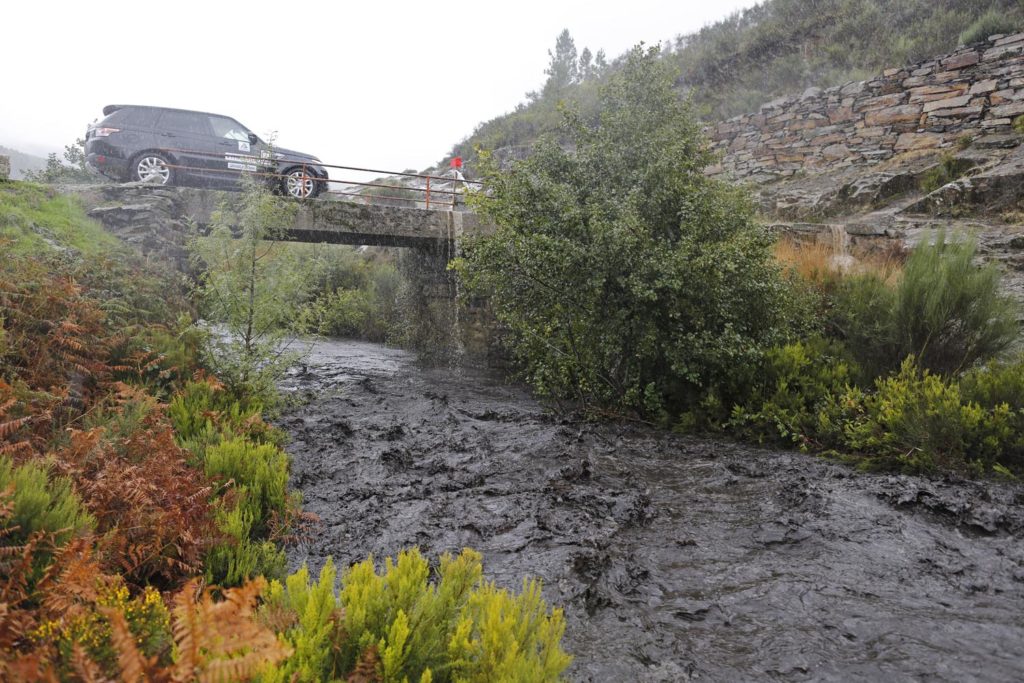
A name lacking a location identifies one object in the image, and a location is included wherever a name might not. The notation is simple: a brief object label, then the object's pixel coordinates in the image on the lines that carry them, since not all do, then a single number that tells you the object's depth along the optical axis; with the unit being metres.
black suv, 13.51
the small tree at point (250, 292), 8.28
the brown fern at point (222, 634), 1.38
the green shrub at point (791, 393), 8.04
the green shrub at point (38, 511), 3.07
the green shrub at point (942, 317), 7.88
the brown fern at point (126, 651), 1.34
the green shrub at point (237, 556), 3.92
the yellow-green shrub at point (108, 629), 2.02
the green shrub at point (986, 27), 15.61
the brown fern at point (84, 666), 1.43
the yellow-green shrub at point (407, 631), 2.17
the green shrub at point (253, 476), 5.13
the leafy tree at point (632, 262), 8.75
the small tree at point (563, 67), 42.03
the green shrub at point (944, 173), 13.41
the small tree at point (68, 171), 17.16
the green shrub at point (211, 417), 6.27
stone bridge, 12.28
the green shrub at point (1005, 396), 6.31
